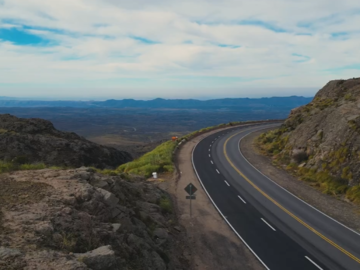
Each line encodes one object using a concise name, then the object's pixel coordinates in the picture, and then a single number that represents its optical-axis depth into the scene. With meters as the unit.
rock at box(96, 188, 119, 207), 12.50
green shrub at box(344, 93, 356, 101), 34.70
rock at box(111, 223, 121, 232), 10.87
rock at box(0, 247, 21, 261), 7.32
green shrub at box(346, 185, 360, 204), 22.08
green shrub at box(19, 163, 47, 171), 16.36
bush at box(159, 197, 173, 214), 19.46
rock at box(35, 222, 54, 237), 8.93
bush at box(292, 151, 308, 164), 31.33
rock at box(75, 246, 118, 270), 8.17
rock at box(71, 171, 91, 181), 14.36
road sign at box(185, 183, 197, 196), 19.48
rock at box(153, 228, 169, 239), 14.79
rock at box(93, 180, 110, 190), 14.29
